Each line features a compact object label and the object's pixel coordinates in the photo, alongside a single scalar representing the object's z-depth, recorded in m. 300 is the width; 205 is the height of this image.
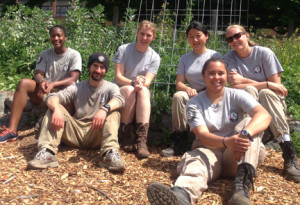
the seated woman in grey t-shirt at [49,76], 4.32
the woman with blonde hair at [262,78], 3.50
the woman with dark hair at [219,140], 2.73
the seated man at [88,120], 3.38
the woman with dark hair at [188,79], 3.82
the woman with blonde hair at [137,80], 3.84
